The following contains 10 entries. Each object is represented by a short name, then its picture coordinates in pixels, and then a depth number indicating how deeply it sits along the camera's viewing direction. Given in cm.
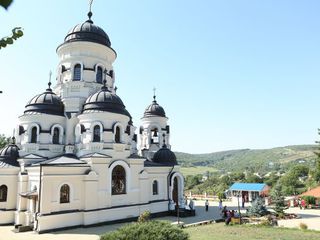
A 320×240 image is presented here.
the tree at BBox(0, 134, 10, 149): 4256
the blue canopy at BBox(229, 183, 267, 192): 3406
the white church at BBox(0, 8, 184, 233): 1830
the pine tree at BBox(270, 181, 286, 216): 2295
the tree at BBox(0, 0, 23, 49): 335
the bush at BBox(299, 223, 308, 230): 1702
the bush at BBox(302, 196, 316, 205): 2839
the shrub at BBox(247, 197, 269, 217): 2256
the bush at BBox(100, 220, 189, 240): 1011
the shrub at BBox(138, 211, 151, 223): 1562
